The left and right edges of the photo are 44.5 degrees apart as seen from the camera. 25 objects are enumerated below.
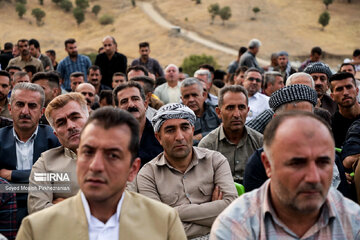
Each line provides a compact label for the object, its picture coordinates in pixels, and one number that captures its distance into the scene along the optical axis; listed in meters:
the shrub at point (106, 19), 63.60
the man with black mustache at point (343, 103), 5.24
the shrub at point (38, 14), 60.28
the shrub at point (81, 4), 67.19
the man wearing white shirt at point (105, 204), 1.99
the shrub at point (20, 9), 60.03
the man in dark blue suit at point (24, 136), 3.88
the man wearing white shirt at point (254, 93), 6.79
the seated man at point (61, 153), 3.18
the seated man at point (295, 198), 1.88
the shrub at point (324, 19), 56.69
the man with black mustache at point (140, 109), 4.45
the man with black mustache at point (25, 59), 10.36
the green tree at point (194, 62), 37.72
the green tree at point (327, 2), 63.88
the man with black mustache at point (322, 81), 6.43
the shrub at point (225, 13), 57.67
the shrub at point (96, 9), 67.94
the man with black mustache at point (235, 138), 4.35
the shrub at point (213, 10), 58.66
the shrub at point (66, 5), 66.94
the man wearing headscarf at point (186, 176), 3.22
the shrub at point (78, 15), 63.62
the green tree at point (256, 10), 60.28
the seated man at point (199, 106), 6.14
